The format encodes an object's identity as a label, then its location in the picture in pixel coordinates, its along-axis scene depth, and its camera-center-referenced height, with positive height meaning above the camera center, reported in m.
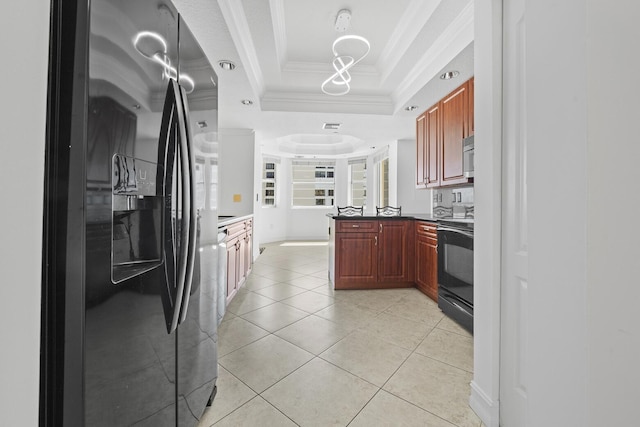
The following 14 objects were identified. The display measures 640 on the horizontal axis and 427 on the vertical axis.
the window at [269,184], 7.58 +0.90
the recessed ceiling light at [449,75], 2.79 +1.58
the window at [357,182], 7.52 +1.01
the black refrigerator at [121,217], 0.55 -0.01
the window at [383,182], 6.50 +0.90
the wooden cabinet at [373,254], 3.42 -0.50
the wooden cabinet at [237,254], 2.70 -0.48
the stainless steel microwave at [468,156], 2.64 +0.65
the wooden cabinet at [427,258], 3.00 -0.51
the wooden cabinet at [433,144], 3.33 +0.98
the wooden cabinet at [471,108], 2.67 +1.16
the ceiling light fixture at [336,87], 3.69 +1.90
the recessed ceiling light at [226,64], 2.68 +1.60
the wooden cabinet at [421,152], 3.71 +0.97
